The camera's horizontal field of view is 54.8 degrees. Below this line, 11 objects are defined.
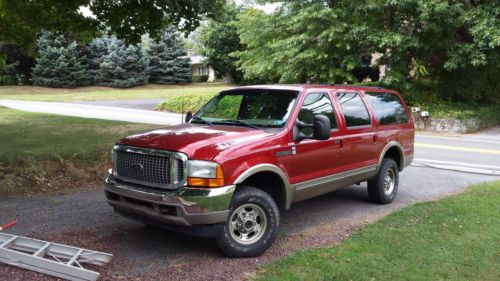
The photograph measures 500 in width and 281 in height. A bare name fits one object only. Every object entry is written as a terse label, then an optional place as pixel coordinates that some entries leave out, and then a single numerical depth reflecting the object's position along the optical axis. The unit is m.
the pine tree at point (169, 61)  49.78
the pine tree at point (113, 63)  47.84
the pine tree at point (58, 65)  44.50
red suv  4.69
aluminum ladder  4.26
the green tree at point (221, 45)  49.25
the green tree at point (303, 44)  20.30
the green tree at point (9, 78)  44.43
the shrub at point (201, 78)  63.72
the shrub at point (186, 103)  25.16
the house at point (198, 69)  71.62
